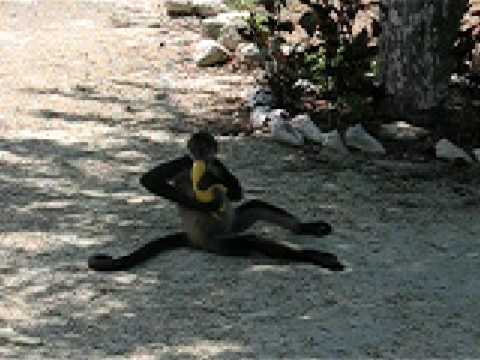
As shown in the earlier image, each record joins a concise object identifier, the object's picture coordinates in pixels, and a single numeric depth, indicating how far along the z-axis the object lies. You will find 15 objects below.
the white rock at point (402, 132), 19.44
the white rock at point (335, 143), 18.64
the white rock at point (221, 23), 27.08
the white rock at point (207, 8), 30.00
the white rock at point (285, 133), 19.08
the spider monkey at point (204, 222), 13.79
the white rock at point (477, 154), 18.39
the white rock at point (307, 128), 19.16
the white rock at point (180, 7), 30.02
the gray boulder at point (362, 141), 18.78
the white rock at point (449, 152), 18.31
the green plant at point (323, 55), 20.25
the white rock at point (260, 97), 21.15
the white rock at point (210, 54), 24.80
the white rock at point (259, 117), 20.12
